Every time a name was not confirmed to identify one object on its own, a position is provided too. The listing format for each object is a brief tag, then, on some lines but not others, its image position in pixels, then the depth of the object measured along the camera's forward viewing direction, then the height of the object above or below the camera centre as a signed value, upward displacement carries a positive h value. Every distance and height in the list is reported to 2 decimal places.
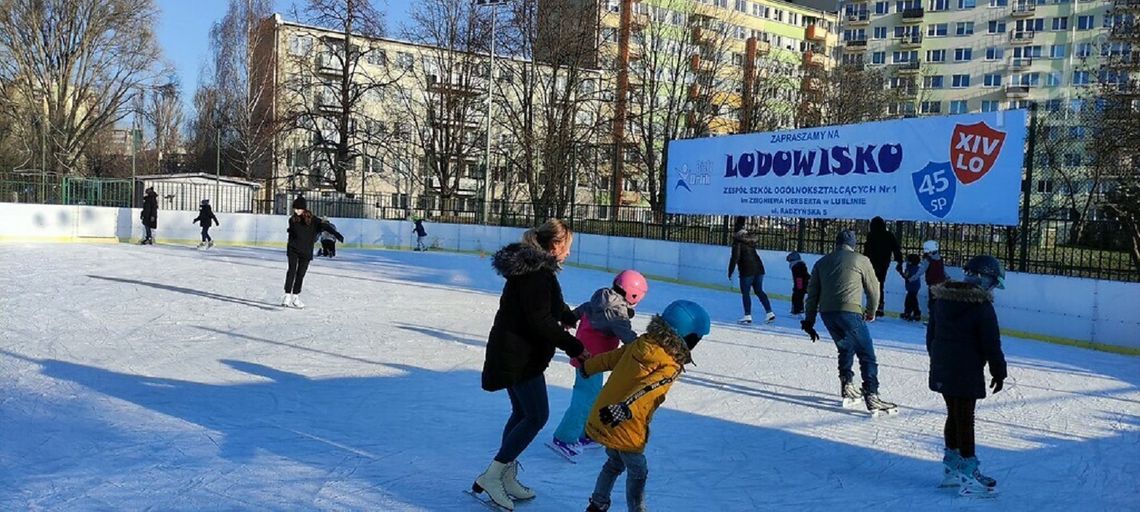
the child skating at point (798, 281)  12.57 -0.82
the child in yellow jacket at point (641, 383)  3.79 -0.73
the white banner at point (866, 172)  13.45 +1.08
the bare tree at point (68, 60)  35.94 +6.31
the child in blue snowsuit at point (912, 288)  13.52 -0.91
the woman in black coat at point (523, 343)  4.16 -0.62
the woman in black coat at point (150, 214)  23.12 -0.25
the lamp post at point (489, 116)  30.61 +3.69
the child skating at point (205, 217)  22.91 -0.27
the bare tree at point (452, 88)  39.66 +6.19
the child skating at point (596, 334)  4.78 -0.67
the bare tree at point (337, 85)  35.06 +5.36
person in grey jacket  6.75 -0.59
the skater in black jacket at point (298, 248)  11.87 -0.53
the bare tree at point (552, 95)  34.66 +5.41
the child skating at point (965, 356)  4.79 -0.70
